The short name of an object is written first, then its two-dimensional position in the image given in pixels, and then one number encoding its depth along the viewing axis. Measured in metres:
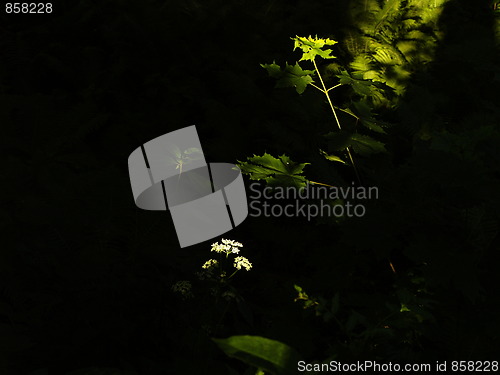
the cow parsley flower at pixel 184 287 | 2.18
